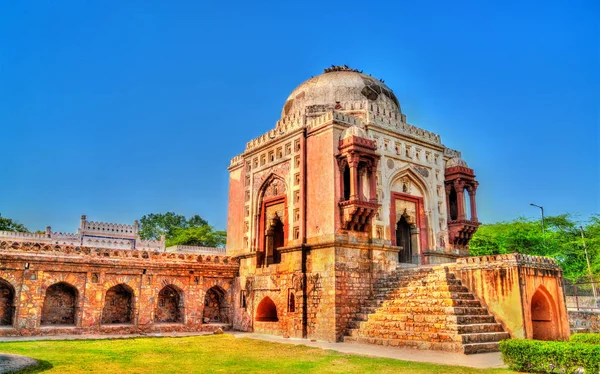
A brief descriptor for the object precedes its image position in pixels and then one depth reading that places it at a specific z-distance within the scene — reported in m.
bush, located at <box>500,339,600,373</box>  8.93
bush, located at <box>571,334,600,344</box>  12.24
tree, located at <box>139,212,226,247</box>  50.19
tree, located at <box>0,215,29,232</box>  41.28
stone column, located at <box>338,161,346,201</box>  18.68
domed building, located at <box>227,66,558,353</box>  15.67
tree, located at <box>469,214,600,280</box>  34.97
